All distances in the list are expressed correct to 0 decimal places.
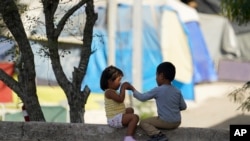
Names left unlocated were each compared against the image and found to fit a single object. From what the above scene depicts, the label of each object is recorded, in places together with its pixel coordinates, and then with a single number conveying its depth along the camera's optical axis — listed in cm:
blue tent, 3162
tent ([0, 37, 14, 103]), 2891
